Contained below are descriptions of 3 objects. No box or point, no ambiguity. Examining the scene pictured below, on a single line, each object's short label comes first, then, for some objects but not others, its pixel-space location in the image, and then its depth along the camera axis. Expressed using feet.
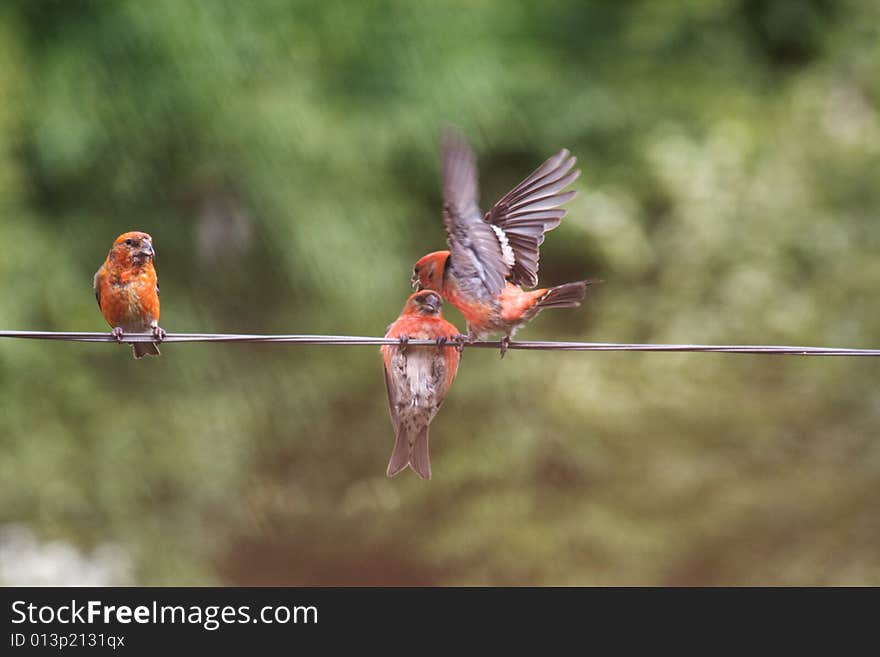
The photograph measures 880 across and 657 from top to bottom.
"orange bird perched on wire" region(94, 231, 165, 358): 30.73
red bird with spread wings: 25.82
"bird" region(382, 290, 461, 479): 28.78
